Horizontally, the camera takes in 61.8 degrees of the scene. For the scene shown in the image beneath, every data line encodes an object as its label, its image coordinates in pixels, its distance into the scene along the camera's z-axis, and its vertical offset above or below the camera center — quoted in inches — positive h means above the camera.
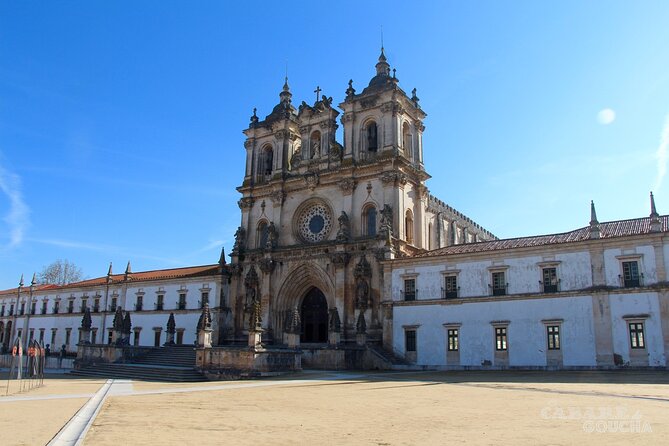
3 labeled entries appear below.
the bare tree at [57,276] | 3572.8 +381.8
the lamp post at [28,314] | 2668.1 +102.0
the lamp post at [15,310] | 2737.2 +125.4
